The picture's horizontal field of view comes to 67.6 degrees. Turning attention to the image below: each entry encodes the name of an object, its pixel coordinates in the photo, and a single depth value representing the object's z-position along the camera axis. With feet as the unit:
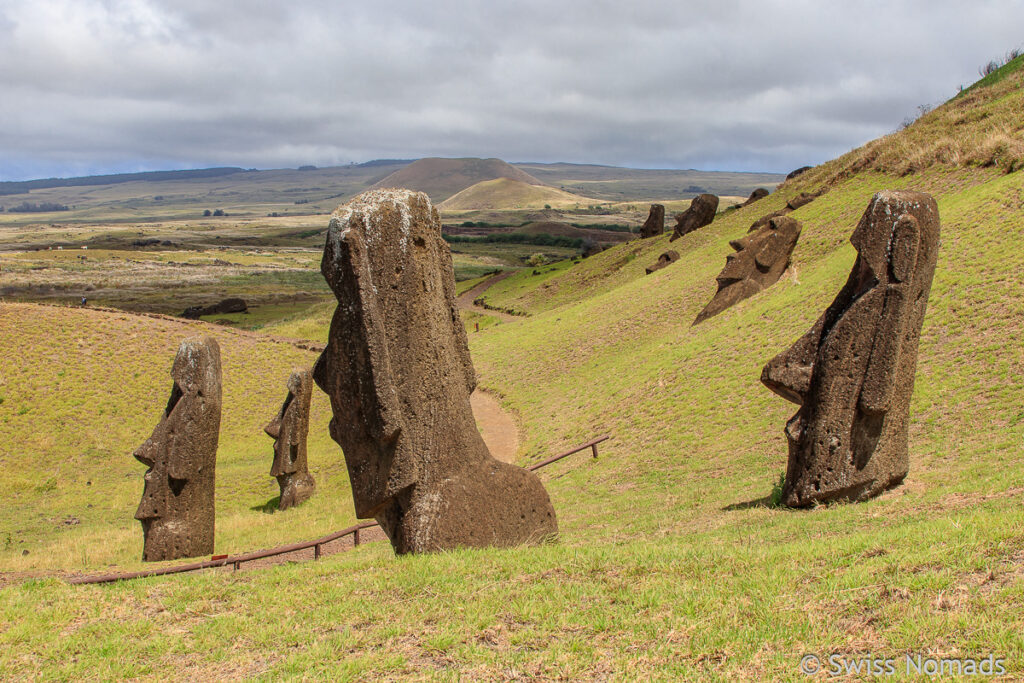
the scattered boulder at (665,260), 139.74
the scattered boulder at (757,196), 173.84
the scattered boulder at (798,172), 182.42
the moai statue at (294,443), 68.33
